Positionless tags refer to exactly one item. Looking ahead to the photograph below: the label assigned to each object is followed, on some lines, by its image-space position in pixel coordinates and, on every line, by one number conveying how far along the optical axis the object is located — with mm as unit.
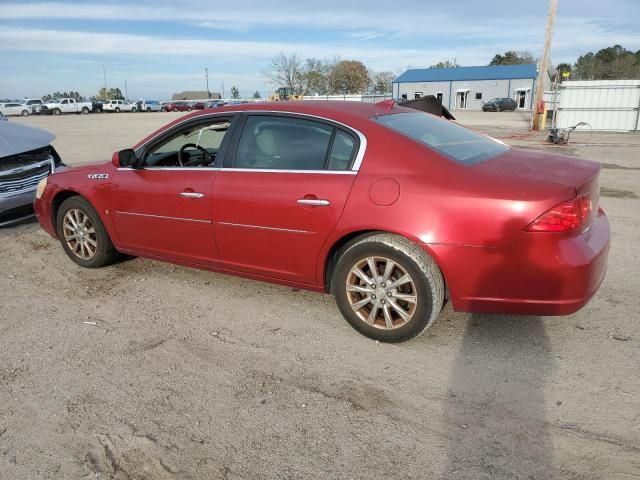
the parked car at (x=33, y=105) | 55525
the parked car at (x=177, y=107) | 68500
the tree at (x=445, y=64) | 106188
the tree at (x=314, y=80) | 84625
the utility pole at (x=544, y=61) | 21734
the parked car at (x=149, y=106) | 68556
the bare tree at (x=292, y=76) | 84169
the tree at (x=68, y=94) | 114838
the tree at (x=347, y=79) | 88000
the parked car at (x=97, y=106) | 61597
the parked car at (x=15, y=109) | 54656
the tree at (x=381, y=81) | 82875
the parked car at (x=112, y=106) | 63291
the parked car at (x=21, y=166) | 6551
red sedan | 3002
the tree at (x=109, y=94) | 117019
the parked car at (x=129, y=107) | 65375
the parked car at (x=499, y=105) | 55250
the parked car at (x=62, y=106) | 55906
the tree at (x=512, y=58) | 99900
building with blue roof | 64938
